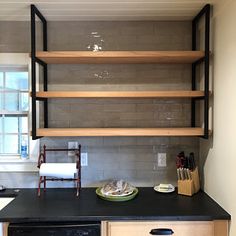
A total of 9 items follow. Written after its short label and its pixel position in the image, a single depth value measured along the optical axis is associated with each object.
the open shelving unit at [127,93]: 2.01
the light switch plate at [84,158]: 2.41
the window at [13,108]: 2.47
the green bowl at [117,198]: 2.06
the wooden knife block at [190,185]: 2.18
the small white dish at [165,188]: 2.27
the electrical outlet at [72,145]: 2.41
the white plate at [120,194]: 2.08
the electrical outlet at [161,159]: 2.42
